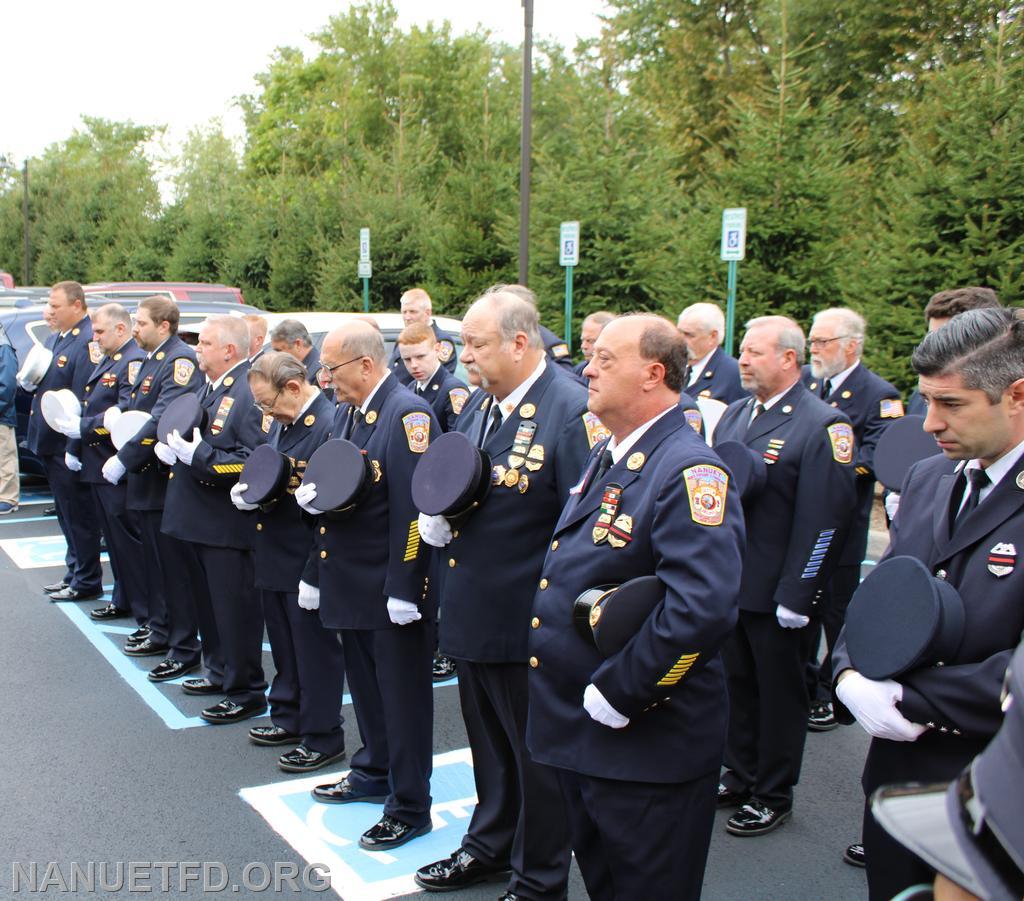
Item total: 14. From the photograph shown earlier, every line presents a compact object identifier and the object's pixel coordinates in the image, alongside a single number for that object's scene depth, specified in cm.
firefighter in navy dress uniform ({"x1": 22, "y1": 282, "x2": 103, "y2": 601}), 802
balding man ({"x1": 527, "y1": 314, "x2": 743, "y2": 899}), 268
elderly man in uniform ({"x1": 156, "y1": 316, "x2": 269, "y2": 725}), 560
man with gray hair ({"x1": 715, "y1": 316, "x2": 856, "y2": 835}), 431
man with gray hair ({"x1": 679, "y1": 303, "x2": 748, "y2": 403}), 684
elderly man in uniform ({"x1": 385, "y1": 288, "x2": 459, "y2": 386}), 839
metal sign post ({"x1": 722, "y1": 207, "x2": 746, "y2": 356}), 1003
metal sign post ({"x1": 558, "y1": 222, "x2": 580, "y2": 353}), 1266
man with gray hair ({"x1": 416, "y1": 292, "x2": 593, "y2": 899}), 363
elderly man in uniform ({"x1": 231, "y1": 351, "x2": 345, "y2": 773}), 493
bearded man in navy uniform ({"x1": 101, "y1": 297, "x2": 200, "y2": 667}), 640
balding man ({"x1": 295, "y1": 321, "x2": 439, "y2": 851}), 424
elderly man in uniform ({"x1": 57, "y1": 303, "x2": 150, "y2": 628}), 710
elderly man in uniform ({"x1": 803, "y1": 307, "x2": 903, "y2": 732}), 580
